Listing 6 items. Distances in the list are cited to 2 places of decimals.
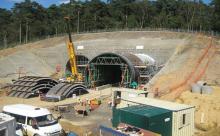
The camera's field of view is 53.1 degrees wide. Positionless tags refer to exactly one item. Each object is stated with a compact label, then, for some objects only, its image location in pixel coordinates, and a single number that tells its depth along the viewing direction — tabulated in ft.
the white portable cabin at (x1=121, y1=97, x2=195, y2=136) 50.27
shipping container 46.44
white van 46.17
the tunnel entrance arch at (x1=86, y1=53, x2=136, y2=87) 108.13
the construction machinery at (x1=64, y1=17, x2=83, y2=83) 112.59
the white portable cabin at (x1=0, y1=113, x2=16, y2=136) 34.00
